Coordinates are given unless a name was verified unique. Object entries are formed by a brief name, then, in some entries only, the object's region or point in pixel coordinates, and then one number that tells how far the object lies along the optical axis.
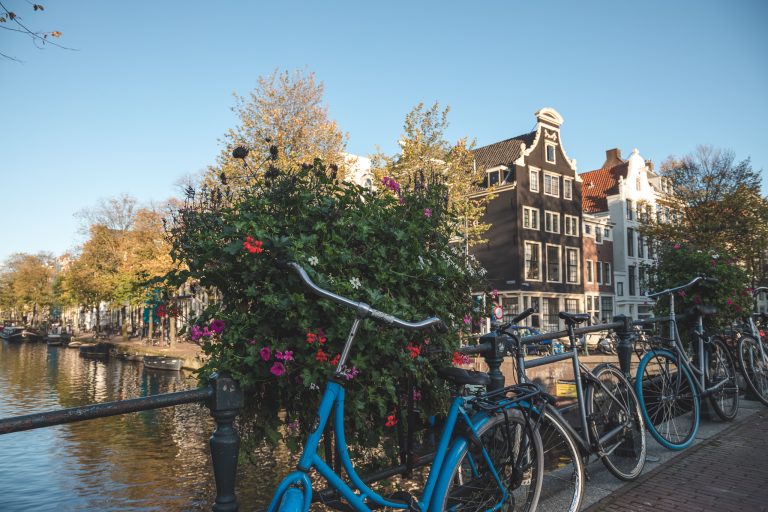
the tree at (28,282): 69.31
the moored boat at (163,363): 27.91
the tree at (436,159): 23.94
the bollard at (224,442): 2.28
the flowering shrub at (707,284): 6.60
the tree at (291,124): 21.63
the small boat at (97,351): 38.22
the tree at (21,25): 5.82
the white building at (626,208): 40.00
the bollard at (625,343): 4.87
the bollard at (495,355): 3.56
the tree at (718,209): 27.70
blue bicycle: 2.13
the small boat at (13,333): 61.12
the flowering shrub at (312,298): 2.59
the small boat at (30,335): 62.38
